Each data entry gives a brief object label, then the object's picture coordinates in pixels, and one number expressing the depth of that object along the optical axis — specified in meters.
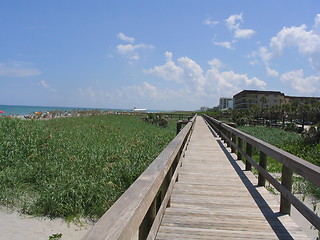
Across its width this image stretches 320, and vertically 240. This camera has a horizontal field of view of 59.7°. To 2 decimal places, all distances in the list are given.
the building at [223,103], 172.10
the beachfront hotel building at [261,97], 105.94
